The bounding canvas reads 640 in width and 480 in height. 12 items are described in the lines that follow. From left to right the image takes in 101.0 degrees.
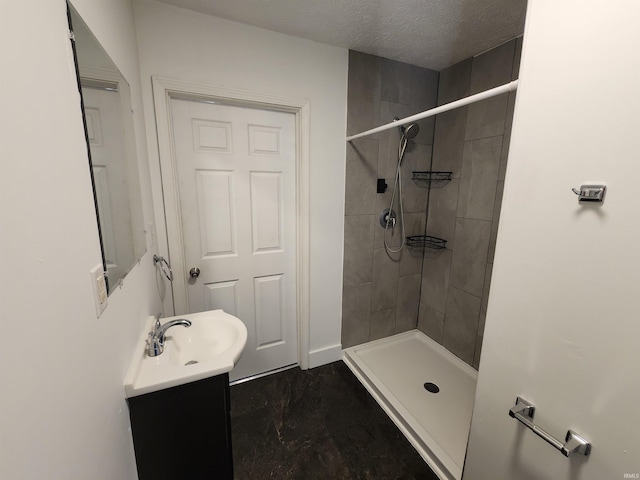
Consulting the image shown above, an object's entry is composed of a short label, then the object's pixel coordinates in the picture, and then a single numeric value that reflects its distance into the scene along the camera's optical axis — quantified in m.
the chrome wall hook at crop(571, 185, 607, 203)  0.61
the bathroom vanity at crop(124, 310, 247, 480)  0.93
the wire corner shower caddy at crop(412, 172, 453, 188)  2.11
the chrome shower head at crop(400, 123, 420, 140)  1.98
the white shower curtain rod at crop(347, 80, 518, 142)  0.86
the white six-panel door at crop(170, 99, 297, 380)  1.62
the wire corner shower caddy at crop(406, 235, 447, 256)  2.20
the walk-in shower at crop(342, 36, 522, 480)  1.75
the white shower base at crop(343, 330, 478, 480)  1.46
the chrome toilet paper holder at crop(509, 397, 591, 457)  0.68
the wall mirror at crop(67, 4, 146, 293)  0.69
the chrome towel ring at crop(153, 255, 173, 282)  1.44
